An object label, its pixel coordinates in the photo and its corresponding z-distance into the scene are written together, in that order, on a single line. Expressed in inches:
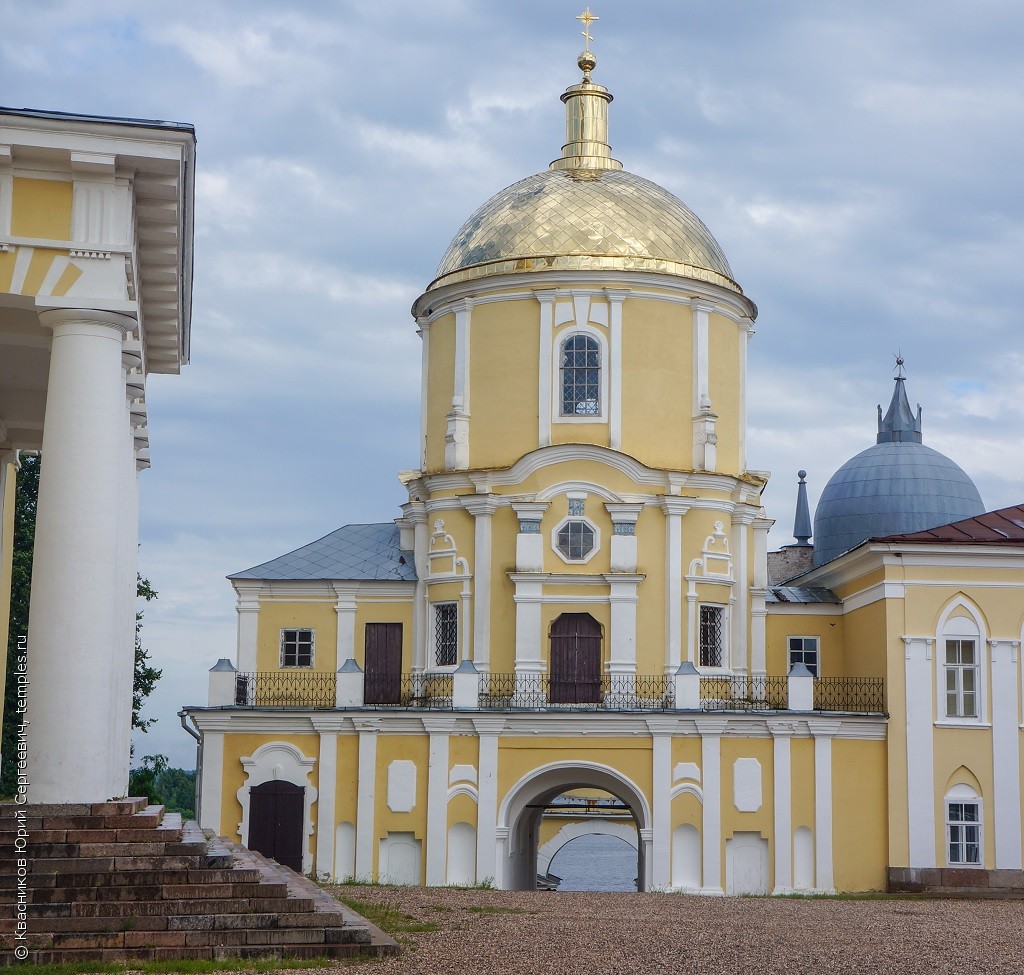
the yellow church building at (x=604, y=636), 1327.5
